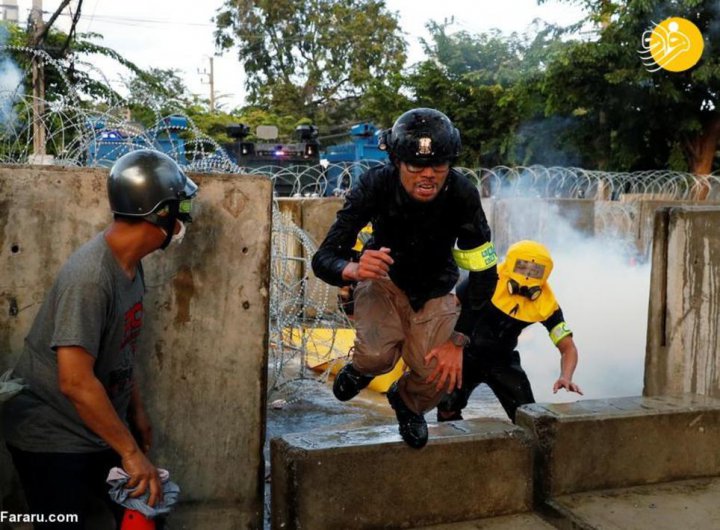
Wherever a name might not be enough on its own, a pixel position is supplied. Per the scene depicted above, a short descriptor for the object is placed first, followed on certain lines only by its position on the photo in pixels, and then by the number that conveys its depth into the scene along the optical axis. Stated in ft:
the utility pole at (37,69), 15.38
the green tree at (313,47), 128.98
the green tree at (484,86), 82.30
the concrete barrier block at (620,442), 13.33
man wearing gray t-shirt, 8.42
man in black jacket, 10.85
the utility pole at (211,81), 170.50
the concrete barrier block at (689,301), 15.79
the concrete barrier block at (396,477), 11.64
